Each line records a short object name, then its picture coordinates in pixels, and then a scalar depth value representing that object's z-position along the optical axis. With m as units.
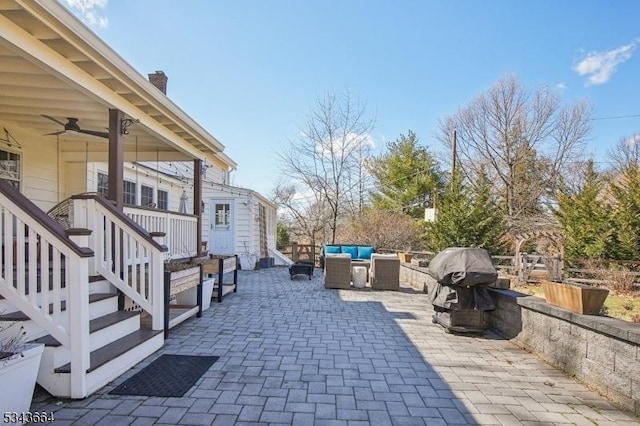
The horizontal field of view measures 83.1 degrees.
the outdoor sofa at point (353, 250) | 11.38
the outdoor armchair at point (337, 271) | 8.56
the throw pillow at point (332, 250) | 11.37
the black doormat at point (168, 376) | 2.89
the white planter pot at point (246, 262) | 12.36
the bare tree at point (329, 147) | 17.08
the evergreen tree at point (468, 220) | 9.89
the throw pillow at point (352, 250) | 11.44
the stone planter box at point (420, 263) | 9.73
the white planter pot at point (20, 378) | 2.15
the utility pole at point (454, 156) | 13.32
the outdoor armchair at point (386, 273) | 8.55
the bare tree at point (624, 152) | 18.95
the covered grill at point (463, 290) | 4.54
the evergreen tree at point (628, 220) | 9.73
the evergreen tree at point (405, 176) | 19.44
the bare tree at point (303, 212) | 18.41
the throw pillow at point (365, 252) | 11.40
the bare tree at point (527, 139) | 18.45
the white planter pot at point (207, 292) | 5.82
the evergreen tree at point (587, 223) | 10.16
